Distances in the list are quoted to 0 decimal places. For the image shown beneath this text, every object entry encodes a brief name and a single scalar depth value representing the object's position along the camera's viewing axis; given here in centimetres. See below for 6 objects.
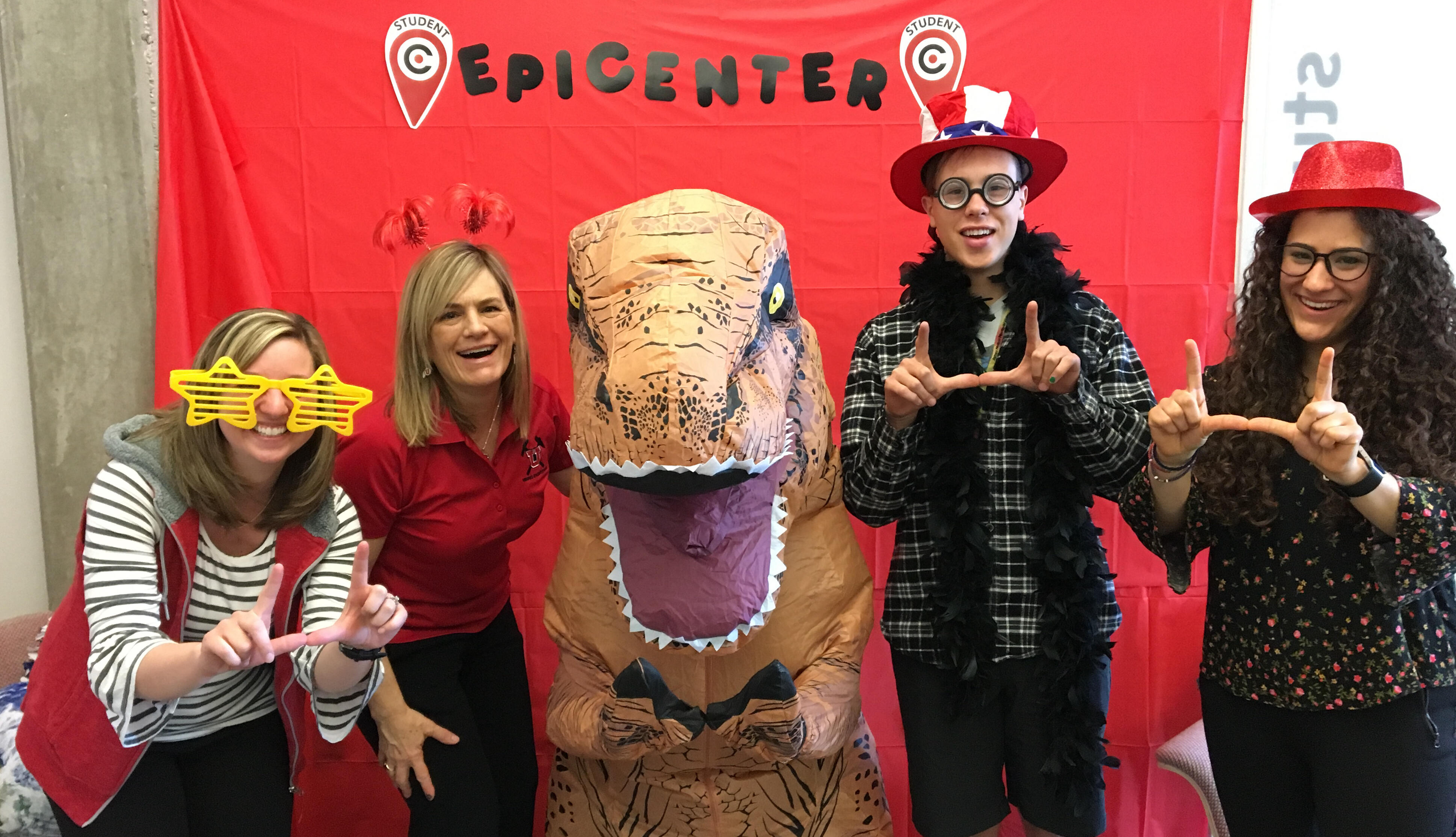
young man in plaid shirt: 169
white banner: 255
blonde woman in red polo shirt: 186
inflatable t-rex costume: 134
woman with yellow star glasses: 142
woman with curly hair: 145
